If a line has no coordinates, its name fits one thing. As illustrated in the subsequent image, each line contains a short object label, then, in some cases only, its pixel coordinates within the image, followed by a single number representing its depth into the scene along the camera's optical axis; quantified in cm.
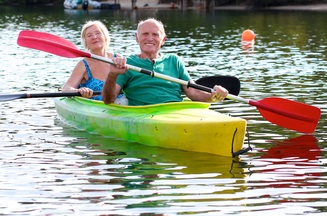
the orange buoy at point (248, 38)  3356
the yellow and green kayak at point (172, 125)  1116
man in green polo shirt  1184
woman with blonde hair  1347
